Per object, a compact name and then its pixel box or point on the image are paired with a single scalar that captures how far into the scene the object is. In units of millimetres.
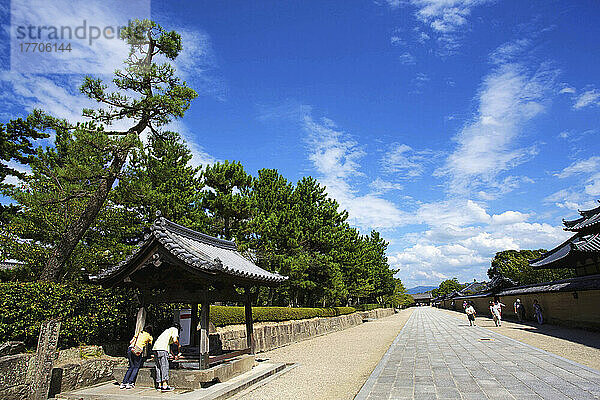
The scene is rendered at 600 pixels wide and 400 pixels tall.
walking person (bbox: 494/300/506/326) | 22923
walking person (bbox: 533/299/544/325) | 22250
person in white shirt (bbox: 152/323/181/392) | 7562
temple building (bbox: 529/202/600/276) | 18328
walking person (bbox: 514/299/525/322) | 26000
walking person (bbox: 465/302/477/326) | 24538
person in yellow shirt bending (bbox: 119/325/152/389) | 7781
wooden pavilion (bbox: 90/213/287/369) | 8047
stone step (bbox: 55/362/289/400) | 6969
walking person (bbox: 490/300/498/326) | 23525
